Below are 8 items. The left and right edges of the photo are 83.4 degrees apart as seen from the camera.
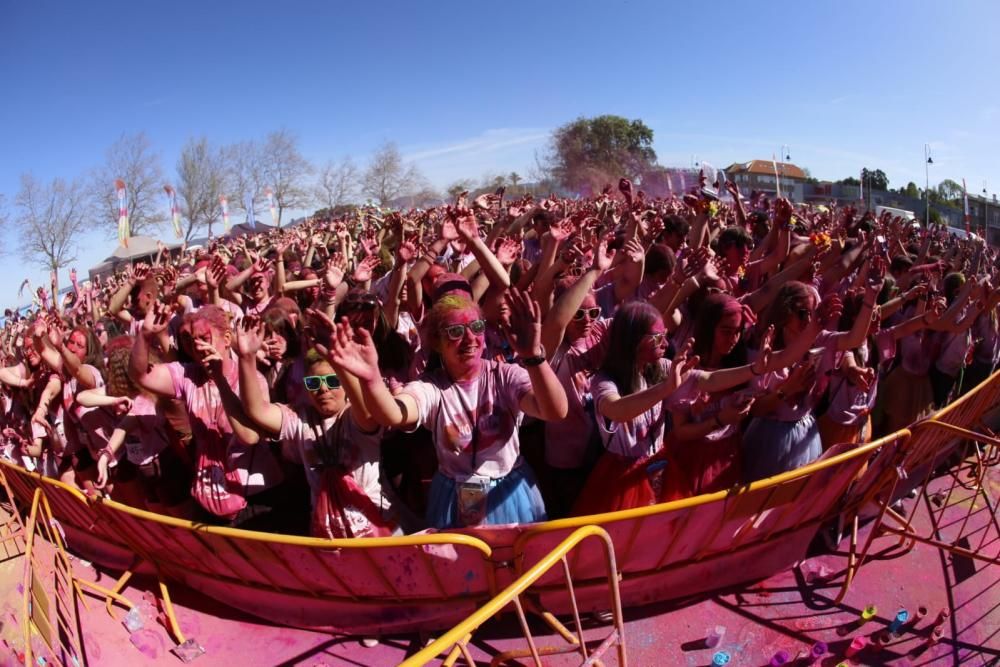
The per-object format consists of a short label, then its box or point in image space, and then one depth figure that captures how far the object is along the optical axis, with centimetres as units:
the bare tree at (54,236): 3481
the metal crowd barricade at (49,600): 278
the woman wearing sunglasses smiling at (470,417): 264
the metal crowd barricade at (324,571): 267
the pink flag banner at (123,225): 2126
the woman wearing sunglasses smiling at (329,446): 280
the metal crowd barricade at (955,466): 327
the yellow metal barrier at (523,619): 176
